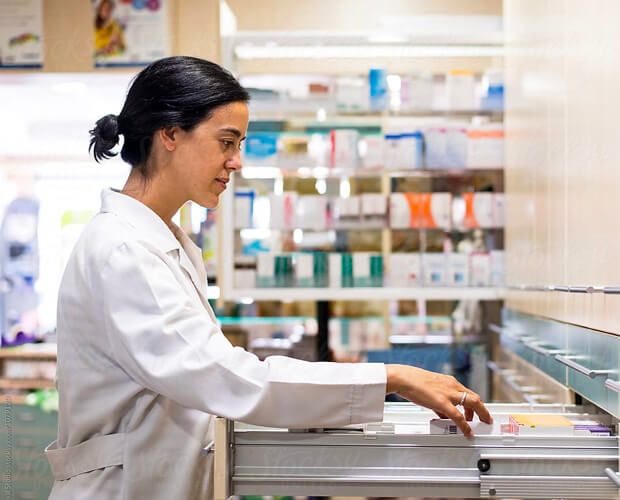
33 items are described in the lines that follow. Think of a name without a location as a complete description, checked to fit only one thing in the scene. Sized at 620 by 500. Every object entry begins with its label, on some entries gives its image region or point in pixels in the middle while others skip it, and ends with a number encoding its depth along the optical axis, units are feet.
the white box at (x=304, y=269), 14.82
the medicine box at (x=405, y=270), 14.76
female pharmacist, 4.96
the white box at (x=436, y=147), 14.74
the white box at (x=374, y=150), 14.79
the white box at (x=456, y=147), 14.74
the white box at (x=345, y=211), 14.90
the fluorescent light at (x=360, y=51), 14.30
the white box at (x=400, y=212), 14.82
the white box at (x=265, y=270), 14.80
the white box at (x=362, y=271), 14.79
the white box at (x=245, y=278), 14.82
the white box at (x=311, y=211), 14.88
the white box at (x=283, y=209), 14.84
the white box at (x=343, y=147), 14.82
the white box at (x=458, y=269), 14.73
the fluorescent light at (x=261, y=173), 14.89
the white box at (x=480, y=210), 14.65
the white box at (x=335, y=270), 14.78
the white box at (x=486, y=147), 14.62
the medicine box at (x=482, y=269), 14.65
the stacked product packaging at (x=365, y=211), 14.79
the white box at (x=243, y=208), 14.87
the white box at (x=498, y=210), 14.58
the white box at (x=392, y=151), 14.78
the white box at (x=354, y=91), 14.76
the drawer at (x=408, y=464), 5.32
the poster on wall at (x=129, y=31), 15.07
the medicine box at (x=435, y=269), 14.75
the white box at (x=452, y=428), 5.37
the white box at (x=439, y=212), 14.78
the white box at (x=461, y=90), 14.70
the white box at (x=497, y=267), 14.61
